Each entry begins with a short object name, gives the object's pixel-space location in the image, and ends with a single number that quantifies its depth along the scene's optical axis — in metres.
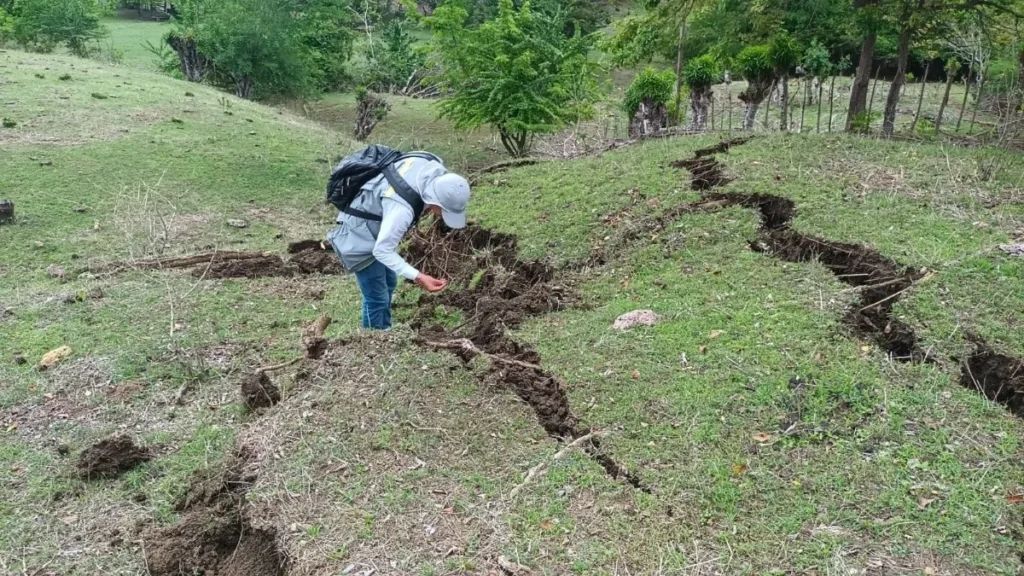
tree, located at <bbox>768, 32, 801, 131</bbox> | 8.18
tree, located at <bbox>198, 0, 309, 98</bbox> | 16.91
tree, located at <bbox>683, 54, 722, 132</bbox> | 9.00
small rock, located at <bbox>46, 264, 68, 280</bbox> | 6.25
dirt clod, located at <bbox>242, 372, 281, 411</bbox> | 3.93
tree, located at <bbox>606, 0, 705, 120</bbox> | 8.33
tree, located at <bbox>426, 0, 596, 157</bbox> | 11.35
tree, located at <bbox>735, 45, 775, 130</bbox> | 8.44
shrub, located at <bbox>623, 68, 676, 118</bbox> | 9.18
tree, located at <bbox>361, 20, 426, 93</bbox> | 20.78
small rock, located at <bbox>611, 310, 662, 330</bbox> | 4.37
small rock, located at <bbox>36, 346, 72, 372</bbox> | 4.50
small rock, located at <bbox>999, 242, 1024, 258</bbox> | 4.44
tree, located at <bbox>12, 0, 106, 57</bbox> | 19.70
